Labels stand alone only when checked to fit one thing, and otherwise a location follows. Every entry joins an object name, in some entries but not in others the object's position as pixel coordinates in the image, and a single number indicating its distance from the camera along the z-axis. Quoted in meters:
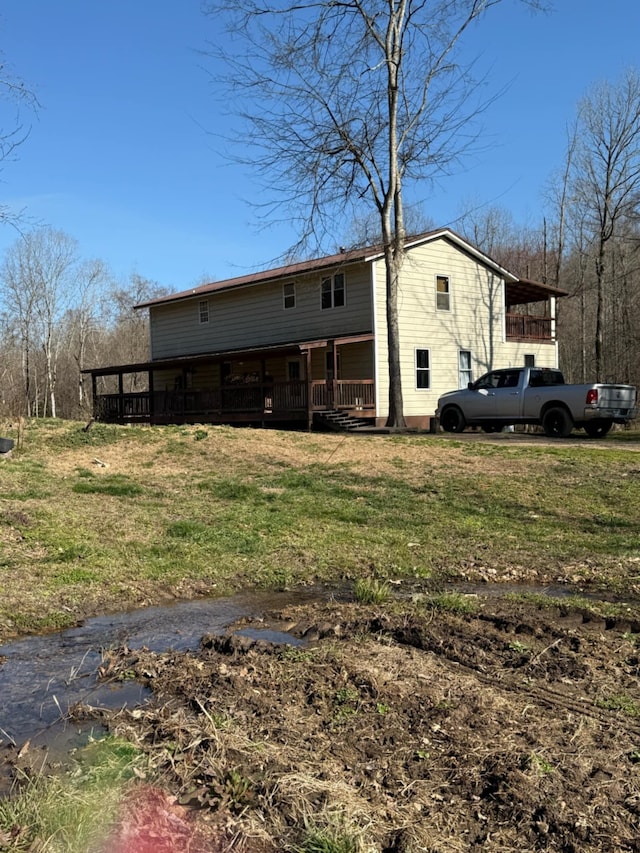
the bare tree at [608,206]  33.25
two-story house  24.66
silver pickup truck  17.83
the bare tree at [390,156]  21.80
